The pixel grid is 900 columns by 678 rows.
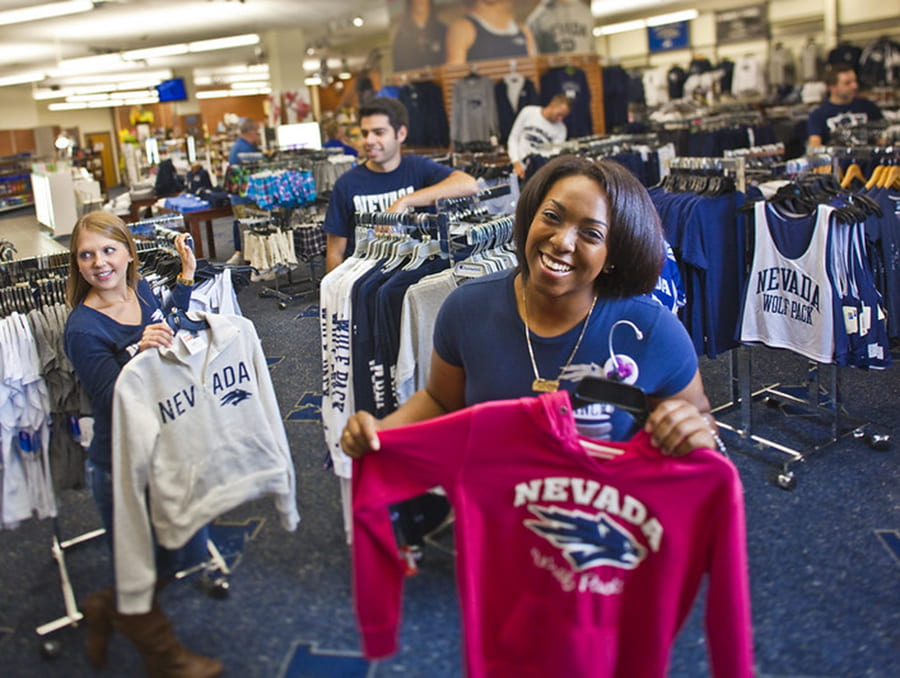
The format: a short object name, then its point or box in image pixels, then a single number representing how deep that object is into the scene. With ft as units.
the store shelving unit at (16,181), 59.67
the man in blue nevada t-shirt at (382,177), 11.09
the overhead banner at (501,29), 32.89
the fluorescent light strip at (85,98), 84.17
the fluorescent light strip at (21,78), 63.00
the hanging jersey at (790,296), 9.98
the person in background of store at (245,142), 28.32
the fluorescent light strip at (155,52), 54.44
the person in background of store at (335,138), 31.11
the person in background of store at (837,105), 20.18
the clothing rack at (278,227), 22.20
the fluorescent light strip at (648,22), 51.08
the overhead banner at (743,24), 47.34
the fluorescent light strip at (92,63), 56.70
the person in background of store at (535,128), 23.63
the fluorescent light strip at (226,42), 51.31
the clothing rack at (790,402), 10.98
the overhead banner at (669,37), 51.88
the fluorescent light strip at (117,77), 68.87
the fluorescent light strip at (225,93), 81.56
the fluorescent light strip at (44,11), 35.22
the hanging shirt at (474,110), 30.40
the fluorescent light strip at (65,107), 89.71
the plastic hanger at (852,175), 13.89
